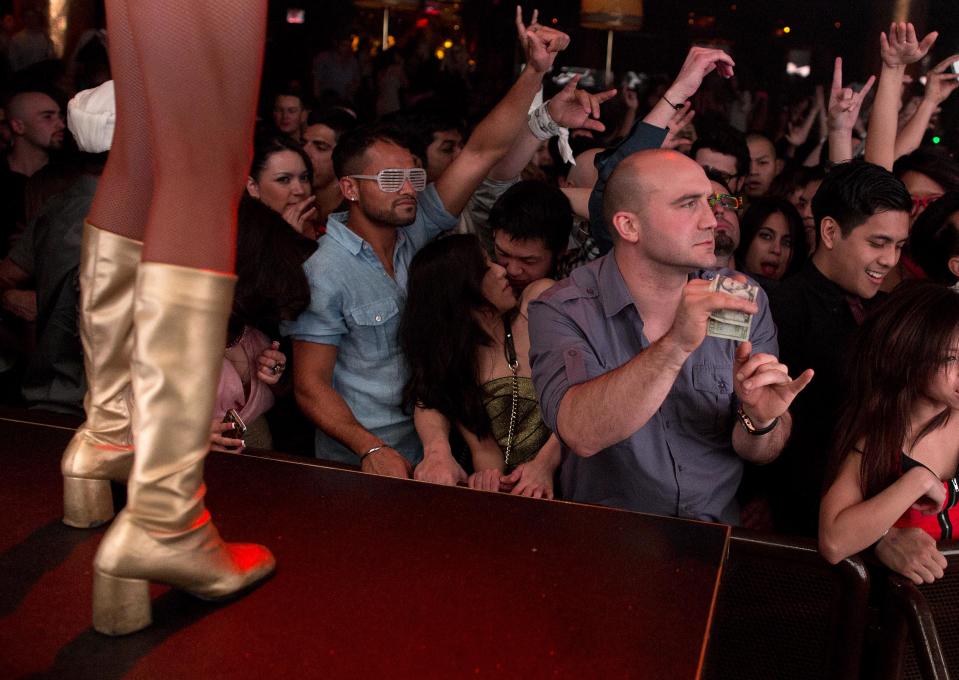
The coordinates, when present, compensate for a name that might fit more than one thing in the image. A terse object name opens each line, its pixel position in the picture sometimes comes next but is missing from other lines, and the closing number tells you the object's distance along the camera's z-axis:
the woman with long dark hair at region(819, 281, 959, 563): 1.86
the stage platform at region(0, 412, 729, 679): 1.06
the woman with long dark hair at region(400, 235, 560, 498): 2.55
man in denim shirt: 2.60
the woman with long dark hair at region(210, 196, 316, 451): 2.46
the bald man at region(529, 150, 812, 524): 2.06
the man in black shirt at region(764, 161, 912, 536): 2.54
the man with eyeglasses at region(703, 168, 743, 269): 3.05
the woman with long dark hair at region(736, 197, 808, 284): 3.44
